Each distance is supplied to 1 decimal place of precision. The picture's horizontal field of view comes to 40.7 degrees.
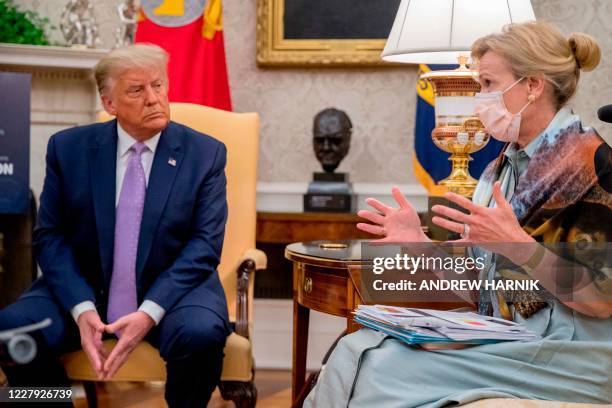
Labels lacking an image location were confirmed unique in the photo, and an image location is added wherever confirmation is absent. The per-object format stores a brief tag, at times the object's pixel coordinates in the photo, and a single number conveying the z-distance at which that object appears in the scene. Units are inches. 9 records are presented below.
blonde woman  68.6
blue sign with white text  152.3
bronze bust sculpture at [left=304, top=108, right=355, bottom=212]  163.8
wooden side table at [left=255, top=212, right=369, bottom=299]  161.9
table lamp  110.9
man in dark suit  102.5
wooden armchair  118.5
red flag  163.8
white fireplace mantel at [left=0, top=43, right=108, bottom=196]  170.6
